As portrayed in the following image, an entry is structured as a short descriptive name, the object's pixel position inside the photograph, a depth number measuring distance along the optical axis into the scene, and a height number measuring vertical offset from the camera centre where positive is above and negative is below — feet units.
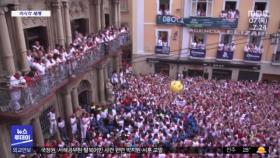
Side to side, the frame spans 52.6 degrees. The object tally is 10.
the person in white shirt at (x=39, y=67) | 43.60 -8.53
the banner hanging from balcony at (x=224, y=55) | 90.19 -14.24
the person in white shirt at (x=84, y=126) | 53.88 -21.41
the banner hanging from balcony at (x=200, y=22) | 87.56 -3.86
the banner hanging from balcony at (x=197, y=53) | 92.27 -13.89
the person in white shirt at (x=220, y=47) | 90.53 -11.75
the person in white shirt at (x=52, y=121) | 49.55 -19.08
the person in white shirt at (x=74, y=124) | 53.61 -21.14
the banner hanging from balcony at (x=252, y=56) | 87.70 -14.27
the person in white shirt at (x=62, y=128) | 52.03 -21.48
